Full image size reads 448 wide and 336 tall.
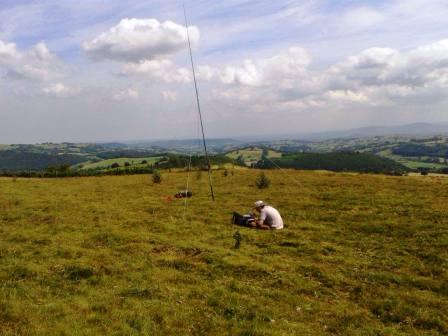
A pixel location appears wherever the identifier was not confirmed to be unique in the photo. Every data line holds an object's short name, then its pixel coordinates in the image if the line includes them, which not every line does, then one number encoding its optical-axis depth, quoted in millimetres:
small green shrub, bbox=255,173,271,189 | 34531
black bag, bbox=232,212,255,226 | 20219
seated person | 19547
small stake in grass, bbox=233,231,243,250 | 16256
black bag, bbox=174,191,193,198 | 31078
